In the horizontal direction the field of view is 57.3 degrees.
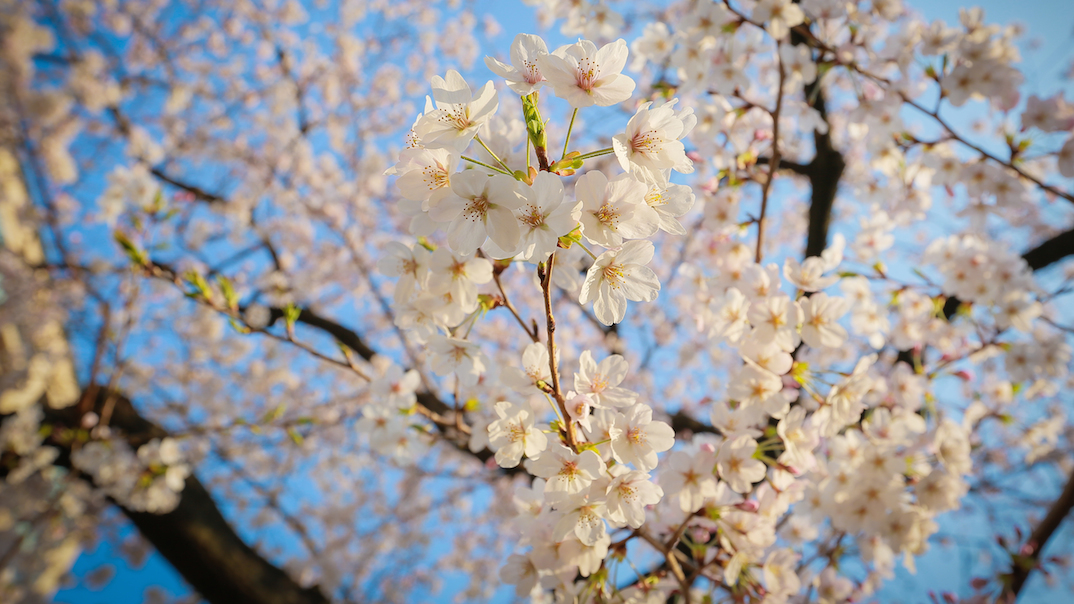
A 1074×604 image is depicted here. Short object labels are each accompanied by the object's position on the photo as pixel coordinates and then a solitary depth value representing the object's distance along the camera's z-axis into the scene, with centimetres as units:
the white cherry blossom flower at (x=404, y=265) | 38
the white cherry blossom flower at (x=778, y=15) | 52
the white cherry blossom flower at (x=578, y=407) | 35
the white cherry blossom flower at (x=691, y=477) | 42
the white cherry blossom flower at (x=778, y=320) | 42
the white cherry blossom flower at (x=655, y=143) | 33
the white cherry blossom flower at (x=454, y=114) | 32
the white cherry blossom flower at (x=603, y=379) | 37
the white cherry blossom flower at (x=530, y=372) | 36
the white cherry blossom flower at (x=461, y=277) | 37
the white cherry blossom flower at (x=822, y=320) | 44
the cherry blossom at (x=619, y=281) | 35
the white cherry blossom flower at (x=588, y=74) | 33
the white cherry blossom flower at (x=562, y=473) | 36
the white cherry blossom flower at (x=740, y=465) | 41
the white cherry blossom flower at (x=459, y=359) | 39
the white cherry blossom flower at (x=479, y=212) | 32
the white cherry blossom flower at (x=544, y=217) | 32
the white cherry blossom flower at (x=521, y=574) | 41
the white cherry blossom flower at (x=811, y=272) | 44
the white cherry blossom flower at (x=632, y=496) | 36
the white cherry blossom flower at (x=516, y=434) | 36
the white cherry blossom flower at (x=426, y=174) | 33
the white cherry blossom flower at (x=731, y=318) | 43
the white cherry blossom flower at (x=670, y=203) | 34
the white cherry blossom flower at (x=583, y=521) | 36
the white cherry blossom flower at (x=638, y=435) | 37
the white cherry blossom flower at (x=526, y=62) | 33
